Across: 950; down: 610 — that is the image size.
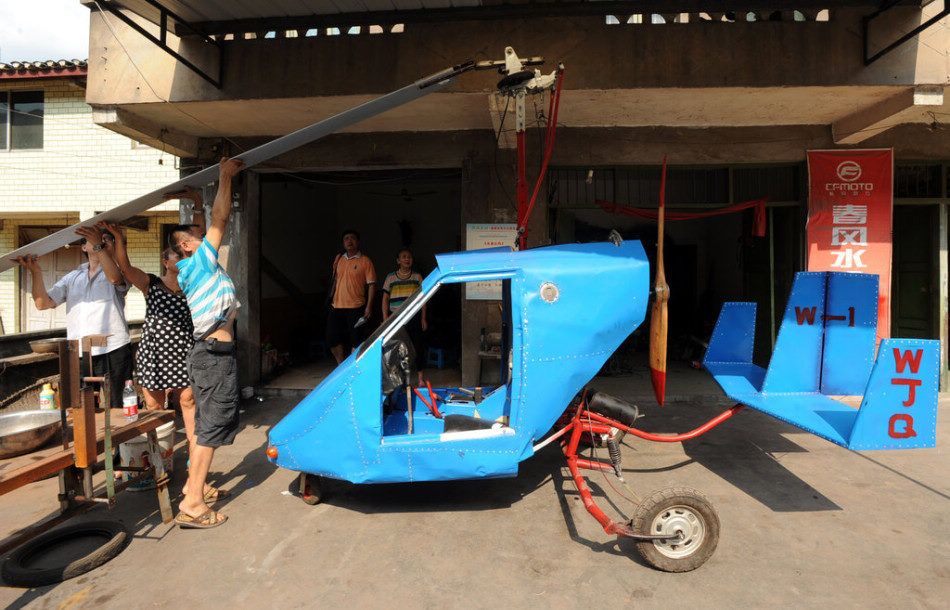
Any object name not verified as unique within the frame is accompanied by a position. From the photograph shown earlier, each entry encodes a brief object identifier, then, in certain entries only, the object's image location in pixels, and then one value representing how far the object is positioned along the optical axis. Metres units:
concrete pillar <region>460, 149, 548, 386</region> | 6.70
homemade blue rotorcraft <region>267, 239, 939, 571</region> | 3.17
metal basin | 2.90
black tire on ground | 2.93
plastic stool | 8.66
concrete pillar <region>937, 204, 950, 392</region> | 6.77
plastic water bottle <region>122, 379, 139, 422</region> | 3.50
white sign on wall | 6.68
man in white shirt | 4.51
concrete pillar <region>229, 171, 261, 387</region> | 7.14
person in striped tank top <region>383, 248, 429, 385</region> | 6.48
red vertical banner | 6.39
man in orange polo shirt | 6.78
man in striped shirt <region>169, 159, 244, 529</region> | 3.49
